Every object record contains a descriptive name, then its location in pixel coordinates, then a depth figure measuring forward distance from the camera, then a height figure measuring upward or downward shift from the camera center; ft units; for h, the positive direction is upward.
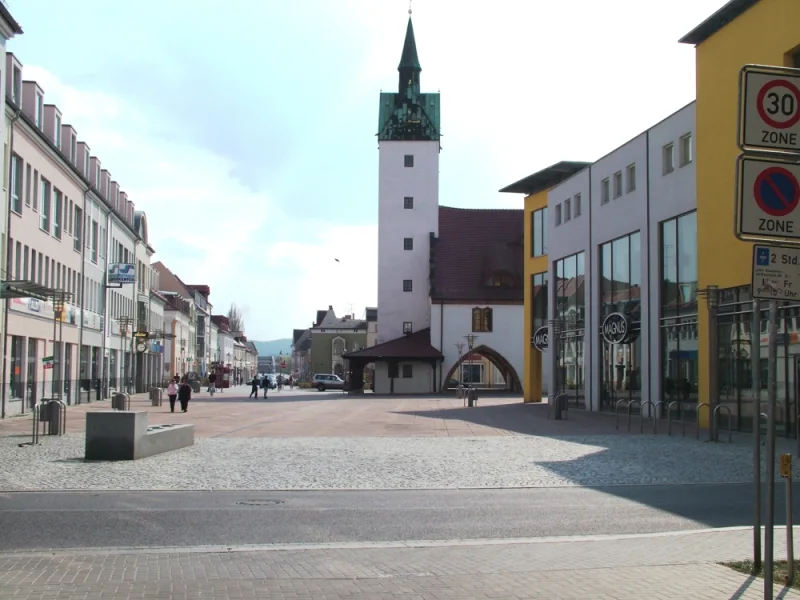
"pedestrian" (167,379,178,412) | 126.11 -6.66
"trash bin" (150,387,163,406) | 154.39 -8.88
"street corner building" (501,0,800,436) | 81.82 +9.82
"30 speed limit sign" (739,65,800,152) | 20.43 +5.25
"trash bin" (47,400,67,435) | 78.33 -6.31
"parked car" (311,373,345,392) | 273.33 -10.87
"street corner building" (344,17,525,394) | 229.86 +19.46
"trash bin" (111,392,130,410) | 114.21 -7.08
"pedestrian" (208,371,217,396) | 205.57 -8.76
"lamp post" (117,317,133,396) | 186.29 +3.47
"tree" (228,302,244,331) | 613.64 +16.38
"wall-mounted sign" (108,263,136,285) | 170.60 +13.23
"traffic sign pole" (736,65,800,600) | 20.15 +3.56
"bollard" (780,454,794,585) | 23.35 -4.27
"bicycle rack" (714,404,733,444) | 74.23 -5.94
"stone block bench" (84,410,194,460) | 58.95 -5.81
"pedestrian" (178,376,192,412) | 124.98 -6.84
